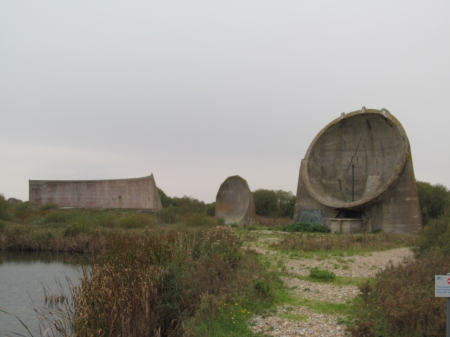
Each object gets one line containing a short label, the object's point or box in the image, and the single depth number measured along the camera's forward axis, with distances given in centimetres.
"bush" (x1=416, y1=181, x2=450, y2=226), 3559
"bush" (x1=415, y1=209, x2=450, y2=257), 1179
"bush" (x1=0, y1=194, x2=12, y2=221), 3118
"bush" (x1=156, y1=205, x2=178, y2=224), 3184
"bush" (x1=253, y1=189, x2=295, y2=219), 4816
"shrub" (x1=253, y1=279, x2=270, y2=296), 957
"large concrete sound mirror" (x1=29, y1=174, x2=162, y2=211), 4167
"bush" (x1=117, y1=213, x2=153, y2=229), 2739
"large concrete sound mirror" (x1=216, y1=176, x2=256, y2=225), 3222
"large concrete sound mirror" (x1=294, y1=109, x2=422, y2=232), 2420
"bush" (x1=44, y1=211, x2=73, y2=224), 3086
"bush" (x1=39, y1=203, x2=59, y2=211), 4230
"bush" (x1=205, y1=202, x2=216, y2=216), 4498
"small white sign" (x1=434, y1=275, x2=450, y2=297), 583
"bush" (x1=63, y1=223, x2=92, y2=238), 2480
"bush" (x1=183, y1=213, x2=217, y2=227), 2621
